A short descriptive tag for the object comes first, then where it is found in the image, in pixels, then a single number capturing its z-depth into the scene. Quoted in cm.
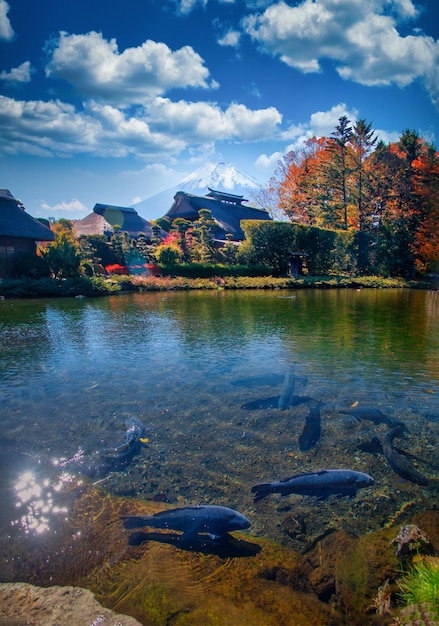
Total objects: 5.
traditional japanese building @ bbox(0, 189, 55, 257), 2773
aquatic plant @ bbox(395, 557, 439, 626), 193
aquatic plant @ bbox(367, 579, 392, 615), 218
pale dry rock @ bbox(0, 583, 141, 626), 221
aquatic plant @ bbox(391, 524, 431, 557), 256
